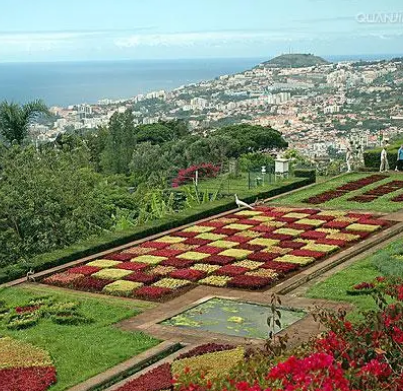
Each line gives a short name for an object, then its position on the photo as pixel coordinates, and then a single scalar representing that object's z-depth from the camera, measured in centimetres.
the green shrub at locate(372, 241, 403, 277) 1523
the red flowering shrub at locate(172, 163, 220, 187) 3128
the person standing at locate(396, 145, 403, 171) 2988
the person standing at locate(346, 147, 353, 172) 3145
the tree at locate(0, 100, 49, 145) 2492
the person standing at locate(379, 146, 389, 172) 3023
